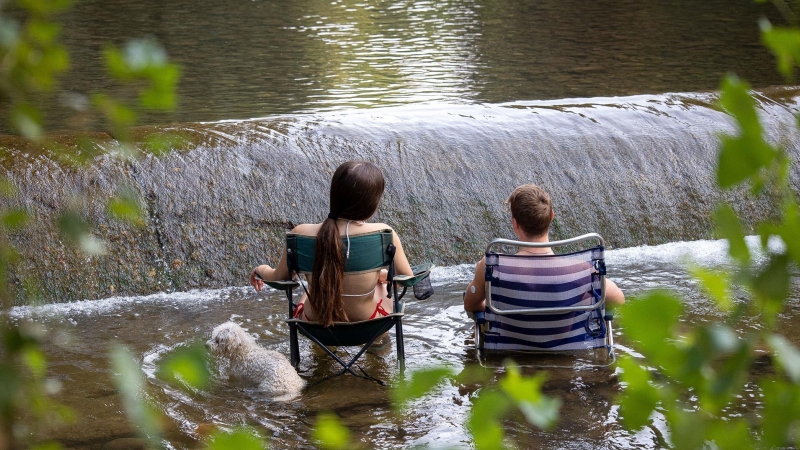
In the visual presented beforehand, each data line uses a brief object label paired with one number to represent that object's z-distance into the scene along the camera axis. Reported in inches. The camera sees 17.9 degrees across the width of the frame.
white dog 480.8
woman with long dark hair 477.9
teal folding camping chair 480.1
